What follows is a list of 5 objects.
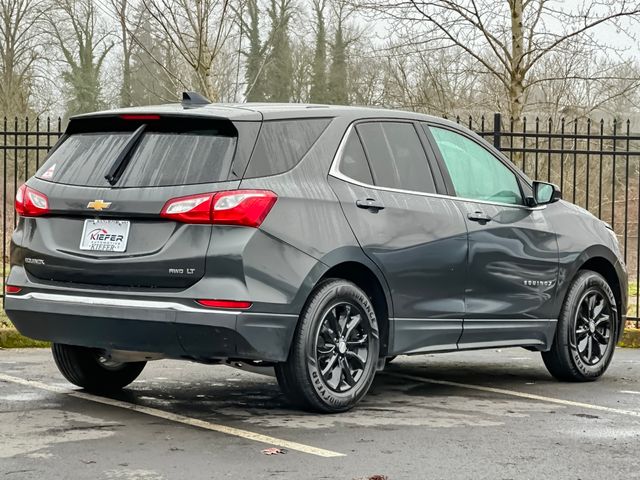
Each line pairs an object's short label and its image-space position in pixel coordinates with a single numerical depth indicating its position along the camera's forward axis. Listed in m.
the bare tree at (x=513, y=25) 15.46
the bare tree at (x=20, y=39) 37.44
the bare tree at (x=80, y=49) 39.94
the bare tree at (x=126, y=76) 42.72
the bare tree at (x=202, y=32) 14.48
